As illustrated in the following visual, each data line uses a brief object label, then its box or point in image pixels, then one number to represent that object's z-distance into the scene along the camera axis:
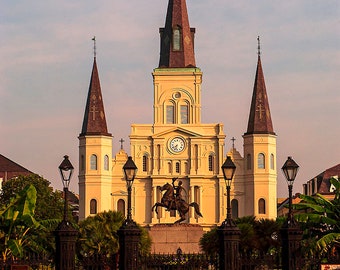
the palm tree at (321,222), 43.53
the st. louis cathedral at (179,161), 124.81
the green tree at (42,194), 93.52
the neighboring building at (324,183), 122.25
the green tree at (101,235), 62.31
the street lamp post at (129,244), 31.69
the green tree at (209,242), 69.32
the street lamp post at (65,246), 30.19
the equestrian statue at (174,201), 83.25
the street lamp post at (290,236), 30.42
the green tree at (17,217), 48.53
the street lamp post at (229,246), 30.66
